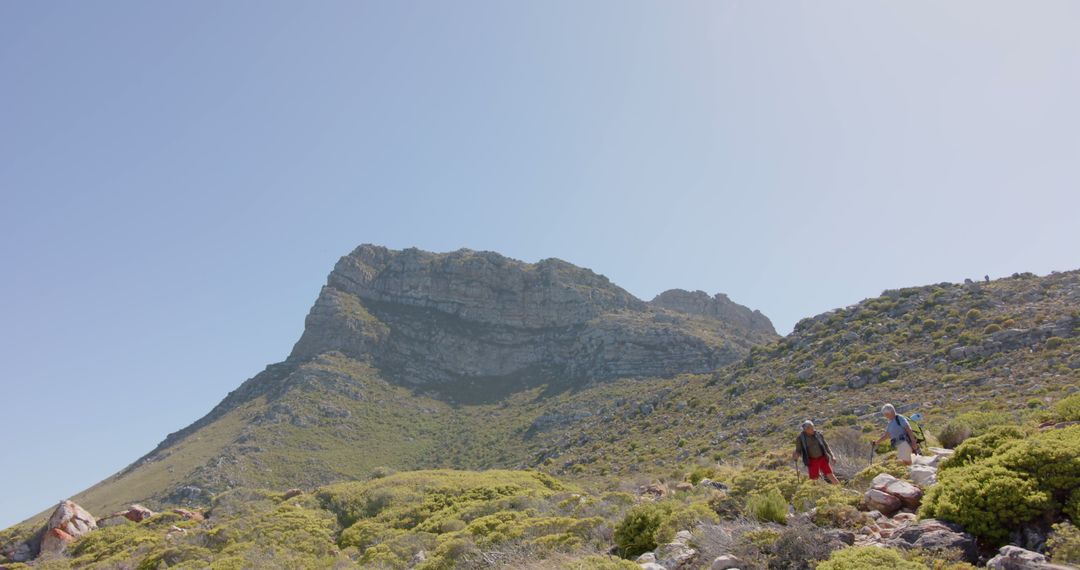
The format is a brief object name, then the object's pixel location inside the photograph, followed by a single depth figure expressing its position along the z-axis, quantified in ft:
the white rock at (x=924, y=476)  29.27
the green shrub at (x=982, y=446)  27.40
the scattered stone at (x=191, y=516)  75.53
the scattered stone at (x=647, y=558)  27.01
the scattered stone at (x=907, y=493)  27.25
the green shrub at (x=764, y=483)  32.71
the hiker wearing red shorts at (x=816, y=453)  36.73
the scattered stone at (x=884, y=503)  26.96
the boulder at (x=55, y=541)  67.90
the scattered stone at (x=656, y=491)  54.22
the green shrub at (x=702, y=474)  55.86
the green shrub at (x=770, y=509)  27.61
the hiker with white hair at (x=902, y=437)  37.42
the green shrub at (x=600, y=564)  23.71
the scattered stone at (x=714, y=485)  43.43
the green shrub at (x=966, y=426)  43.94
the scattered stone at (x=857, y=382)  95.25
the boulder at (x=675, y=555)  25.18
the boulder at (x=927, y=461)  34.47
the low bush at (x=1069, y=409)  36.01
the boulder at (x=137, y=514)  78.33
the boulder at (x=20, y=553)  69.05
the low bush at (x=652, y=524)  29.94
